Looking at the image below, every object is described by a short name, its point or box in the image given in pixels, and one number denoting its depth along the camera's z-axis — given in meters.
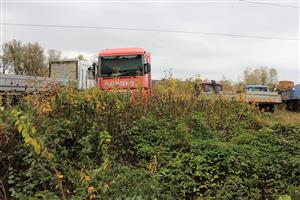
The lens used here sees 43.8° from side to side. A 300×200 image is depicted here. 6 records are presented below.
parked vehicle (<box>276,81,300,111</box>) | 27.31
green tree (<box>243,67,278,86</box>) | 70.75
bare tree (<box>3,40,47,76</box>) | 52.16
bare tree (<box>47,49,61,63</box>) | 58.87
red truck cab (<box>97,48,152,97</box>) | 14.87
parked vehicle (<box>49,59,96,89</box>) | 25.50
